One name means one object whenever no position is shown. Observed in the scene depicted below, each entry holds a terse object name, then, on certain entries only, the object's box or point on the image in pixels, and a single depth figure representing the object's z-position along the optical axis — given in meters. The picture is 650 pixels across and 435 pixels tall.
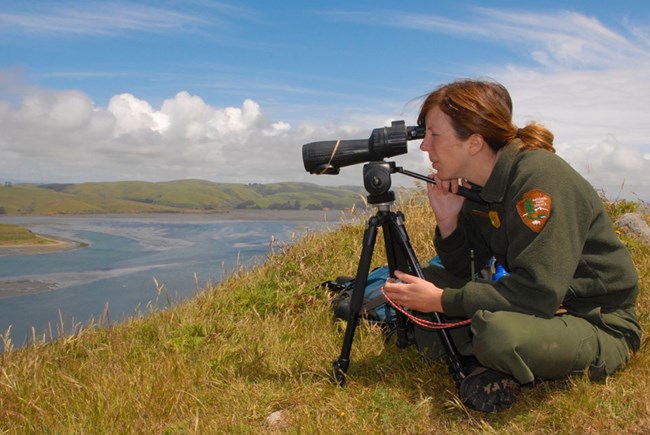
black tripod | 2.77
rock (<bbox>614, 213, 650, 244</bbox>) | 6.28
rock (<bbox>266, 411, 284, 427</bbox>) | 2.71
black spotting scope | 2.78
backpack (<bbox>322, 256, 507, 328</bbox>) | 4.04
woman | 2.21
